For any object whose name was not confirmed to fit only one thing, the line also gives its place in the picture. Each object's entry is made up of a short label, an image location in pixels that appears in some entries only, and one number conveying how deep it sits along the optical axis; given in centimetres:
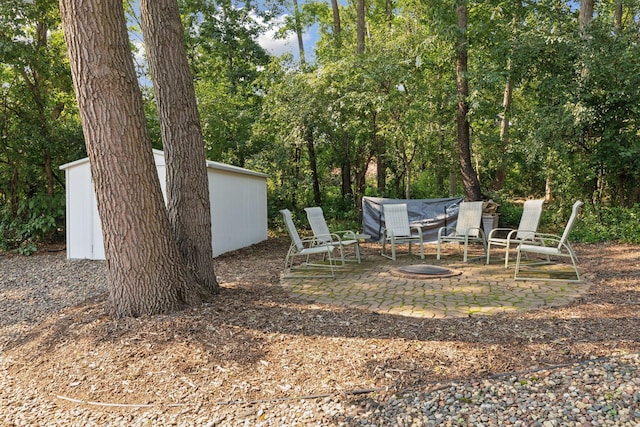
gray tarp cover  952
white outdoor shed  828
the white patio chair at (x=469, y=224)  702
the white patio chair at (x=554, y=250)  524
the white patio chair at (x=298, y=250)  601
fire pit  566
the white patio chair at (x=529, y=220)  630
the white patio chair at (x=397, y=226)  759
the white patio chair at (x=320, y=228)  700
